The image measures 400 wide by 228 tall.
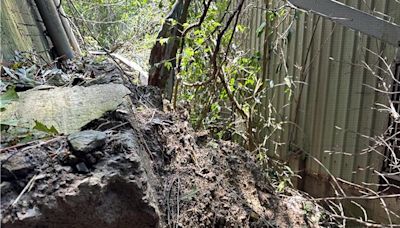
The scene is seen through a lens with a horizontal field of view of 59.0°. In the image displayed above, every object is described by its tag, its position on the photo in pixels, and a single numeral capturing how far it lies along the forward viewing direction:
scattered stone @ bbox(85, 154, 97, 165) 0.94
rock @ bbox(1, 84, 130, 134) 1.14
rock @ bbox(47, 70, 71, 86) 1.63
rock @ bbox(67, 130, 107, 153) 0.95
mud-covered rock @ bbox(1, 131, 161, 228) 0.84
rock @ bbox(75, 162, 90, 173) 0.91
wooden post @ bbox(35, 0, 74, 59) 2.71
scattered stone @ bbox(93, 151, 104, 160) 0.95
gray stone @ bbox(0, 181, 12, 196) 0.83
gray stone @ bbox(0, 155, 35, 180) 0.86
